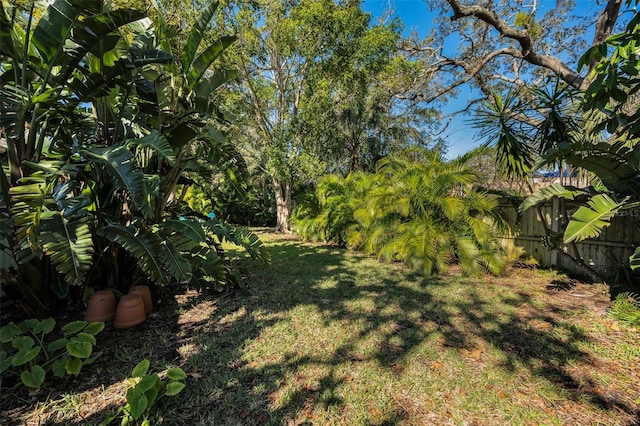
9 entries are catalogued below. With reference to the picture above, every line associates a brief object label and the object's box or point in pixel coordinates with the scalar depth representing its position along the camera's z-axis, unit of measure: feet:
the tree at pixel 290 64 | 32.27
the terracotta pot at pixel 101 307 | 11.47
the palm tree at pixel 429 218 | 19.76
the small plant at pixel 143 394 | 6.36
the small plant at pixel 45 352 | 7.15
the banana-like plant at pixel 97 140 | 9.50
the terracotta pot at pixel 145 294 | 12.51
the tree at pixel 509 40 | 25.34
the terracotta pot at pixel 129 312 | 11.44
